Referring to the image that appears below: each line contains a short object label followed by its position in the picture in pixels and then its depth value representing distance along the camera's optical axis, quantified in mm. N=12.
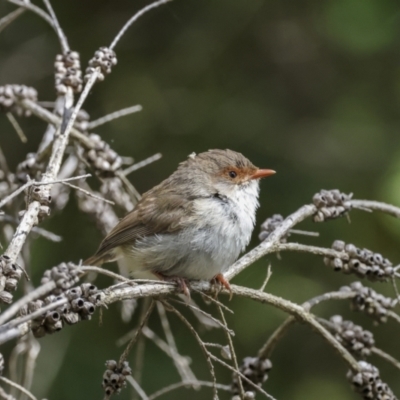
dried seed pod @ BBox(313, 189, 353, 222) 7272
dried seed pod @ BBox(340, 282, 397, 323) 6867
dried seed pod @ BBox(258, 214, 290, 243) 7344
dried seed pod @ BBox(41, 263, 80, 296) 4867
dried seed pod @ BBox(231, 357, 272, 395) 7000
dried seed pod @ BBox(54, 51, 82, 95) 7109
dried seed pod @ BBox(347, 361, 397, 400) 6555
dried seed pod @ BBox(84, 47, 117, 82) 6676
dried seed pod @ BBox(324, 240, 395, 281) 6789
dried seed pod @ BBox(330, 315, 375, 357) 6840
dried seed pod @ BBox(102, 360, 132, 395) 5461
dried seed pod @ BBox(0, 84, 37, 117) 7437
